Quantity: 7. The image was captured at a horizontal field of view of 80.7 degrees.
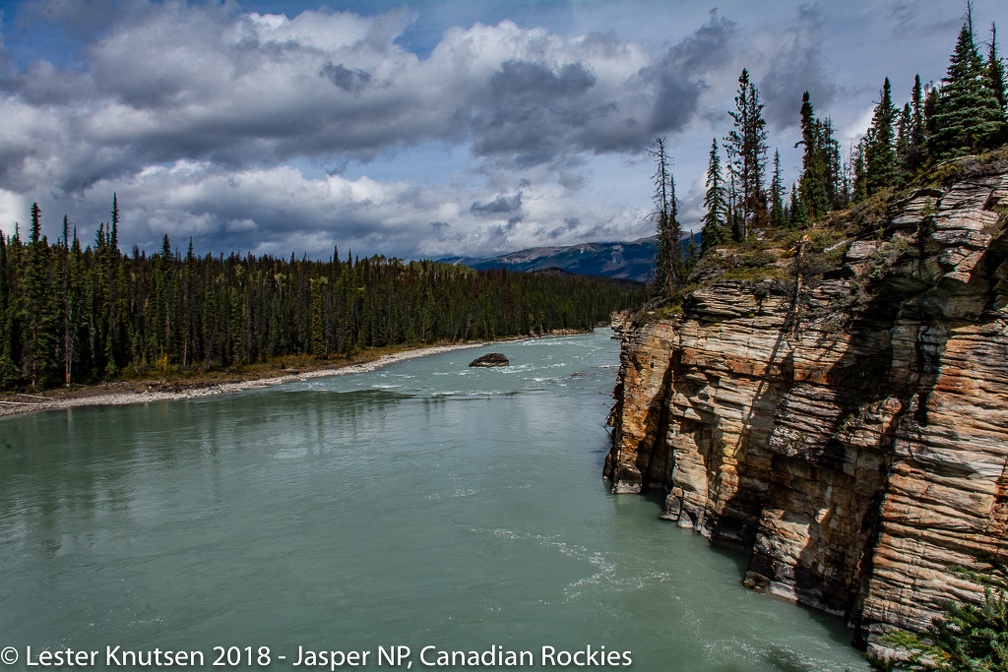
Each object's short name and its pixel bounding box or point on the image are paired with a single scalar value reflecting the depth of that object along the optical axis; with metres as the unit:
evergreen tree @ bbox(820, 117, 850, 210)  65.12
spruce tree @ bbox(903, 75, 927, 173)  49.03
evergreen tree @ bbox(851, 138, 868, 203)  49.74
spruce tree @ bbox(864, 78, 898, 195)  40.88
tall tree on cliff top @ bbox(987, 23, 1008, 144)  31.97
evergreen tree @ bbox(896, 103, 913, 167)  55.38
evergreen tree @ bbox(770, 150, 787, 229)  55.05
